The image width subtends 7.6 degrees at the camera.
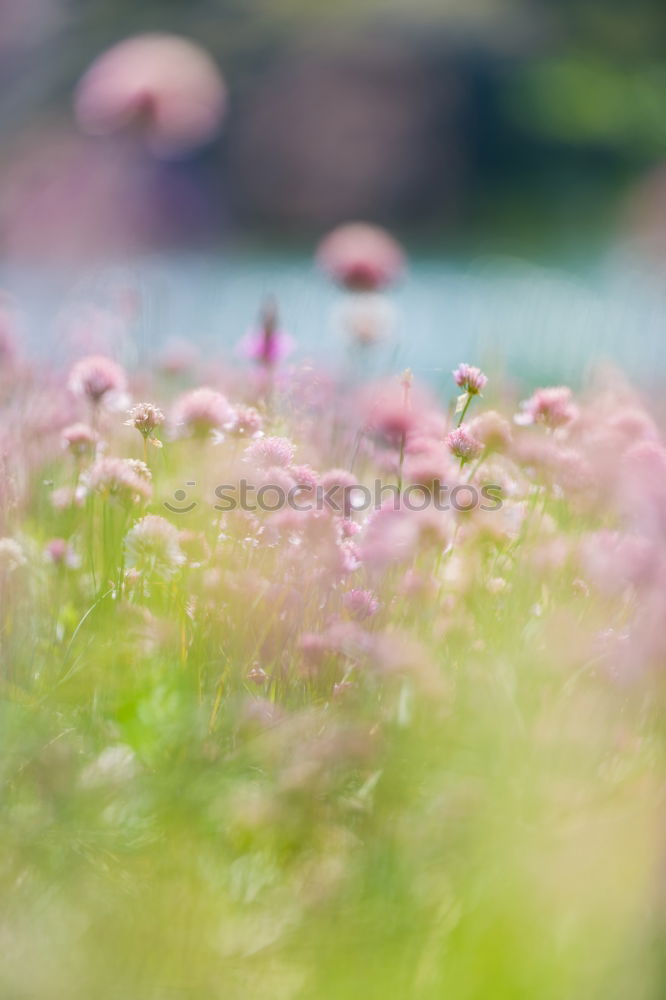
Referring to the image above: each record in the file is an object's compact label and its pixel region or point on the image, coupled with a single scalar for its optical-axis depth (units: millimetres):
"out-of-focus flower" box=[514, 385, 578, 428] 2436
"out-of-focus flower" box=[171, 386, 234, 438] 2406
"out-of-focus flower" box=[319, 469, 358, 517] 2406
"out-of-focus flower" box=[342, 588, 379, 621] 2385
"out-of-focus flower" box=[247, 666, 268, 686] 2375
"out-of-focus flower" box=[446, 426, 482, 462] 2379
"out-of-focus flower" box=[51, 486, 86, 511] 2504
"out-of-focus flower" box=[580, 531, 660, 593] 2259
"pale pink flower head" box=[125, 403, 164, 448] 2377
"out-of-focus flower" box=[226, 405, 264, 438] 2421
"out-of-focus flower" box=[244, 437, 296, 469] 2381
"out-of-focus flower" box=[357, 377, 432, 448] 2443
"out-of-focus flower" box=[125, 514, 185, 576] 2374
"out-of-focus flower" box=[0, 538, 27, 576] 2414
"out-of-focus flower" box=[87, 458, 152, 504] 2382
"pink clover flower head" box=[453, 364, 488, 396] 2408
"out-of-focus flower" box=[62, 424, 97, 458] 2451
